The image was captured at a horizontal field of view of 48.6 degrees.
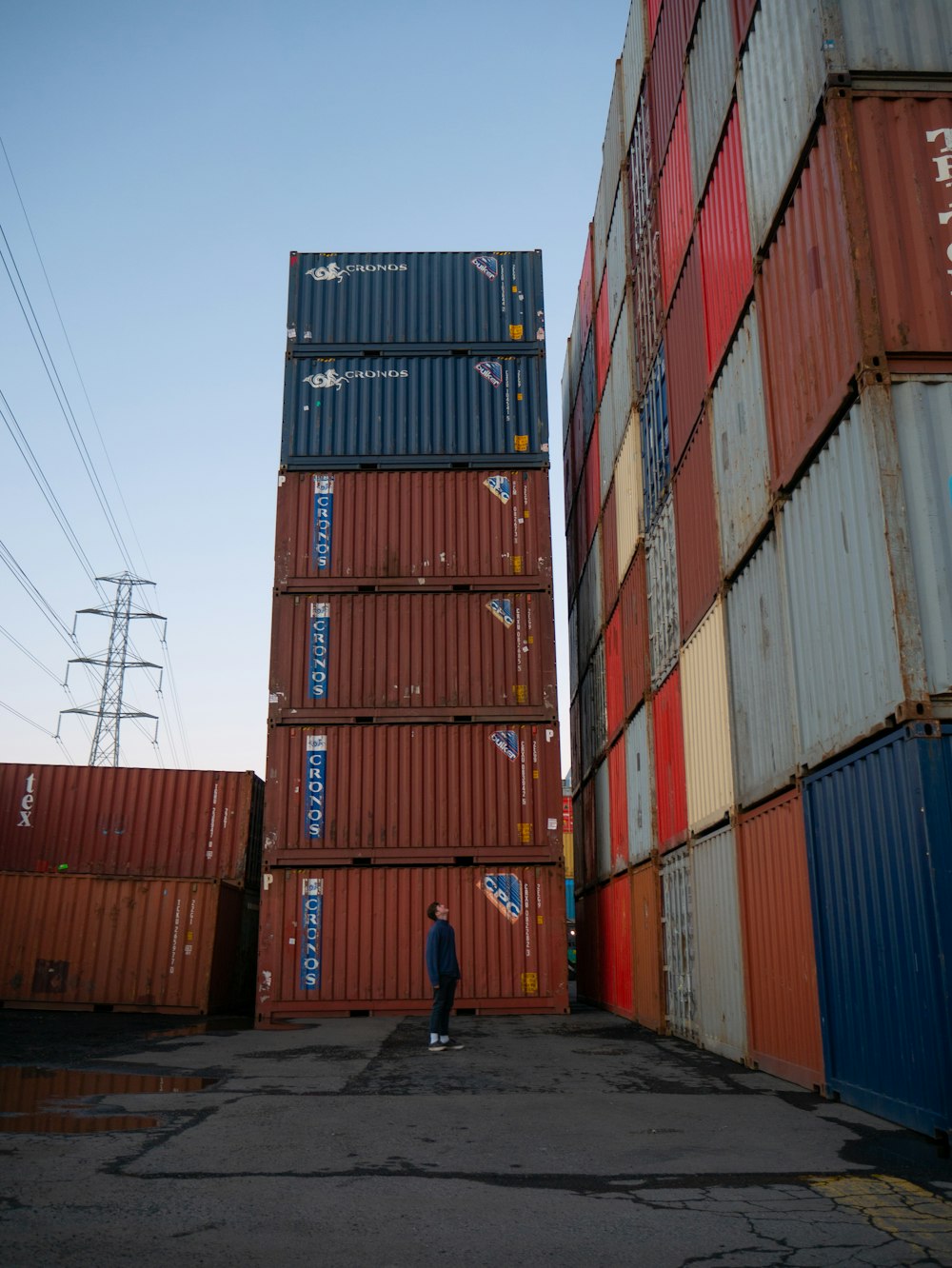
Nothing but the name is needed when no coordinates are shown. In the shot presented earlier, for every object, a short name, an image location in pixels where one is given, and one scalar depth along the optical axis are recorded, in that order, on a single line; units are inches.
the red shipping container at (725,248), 390.0
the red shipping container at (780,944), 311.9
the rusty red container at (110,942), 658.8
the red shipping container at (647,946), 515.2
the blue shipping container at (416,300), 719.7
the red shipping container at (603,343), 701.9
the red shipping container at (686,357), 452.1
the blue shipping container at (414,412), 688.4
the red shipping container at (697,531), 430.6
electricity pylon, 1836.9
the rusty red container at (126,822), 722.2
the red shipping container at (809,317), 288.0
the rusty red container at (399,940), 586.2
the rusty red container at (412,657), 632.4
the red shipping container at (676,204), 481.7
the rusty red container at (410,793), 608.7
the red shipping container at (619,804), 621.9
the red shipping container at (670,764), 479.8
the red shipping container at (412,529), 660.1
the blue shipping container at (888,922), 232.2
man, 436.5
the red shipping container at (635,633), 564.1
